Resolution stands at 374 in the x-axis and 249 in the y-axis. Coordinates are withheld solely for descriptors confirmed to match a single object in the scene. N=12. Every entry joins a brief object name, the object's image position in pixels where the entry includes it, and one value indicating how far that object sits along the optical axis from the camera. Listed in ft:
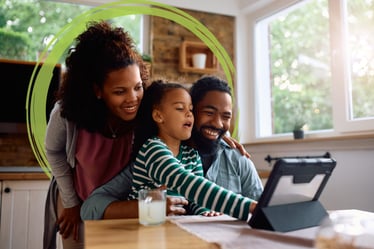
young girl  2.81
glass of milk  2.72
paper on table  2.14
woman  4.03
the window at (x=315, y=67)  7.42
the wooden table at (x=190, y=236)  2.14
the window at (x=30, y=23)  8.95
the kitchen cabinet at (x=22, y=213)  6.91
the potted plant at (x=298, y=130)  8.34
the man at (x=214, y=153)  3.75
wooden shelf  9.98
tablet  2.52
